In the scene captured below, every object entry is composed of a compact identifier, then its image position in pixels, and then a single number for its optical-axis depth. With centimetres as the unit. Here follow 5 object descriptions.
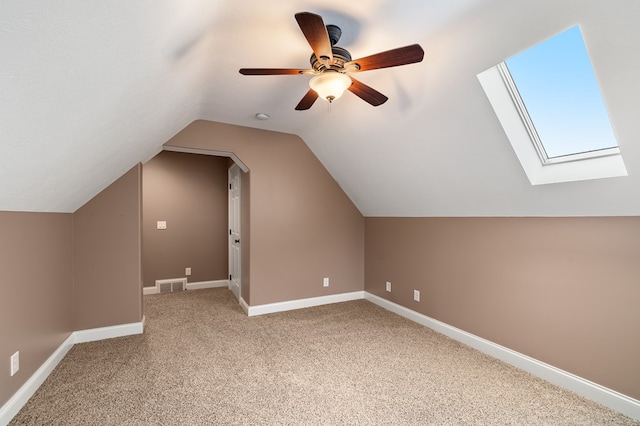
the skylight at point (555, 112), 179
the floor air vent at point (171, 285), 468
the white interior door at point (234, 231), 436
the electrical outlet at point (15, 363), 184
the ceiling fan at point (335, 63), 148
